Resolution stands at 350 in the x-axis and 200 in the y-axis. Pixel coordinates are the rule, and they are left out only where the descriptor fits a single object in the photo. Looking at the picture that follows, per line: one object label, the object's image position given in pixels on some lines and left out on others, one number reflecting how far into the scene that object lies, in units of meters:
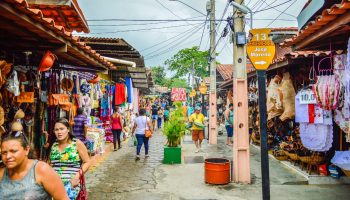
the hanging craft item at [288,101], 9.05
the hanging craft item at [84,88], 9.86
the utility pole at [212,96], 15.88
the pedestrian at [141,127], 11.28
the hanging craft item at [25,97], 5.65
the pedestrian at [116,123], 13.14
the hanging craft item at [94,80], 10.19
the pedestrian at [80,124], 9.34
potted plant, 11.12
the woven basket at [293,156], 9.19
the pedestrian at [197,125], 13.22
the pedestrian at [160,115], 25.09
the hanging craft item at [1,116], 4.51
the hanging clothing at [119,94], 15.04
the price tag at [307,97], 7.64
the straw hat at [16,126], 5.17
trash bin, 8.23
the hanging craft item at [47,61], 5.27
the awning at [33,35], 3.62
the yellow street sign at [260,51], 5.70
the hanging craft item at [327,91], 5.83
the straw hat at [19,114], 5.51
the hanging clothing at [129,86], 16.69
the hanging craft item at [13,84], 5.21
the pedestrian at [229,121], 14.62
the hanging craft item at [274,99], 9.27
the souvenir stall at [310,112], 5.91
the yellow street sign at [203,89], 19.26
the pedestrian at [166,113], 23.50
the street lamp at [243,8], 6.57
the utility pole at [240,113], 8.48
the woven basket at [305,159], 8.41
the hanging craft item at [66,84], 7.94
